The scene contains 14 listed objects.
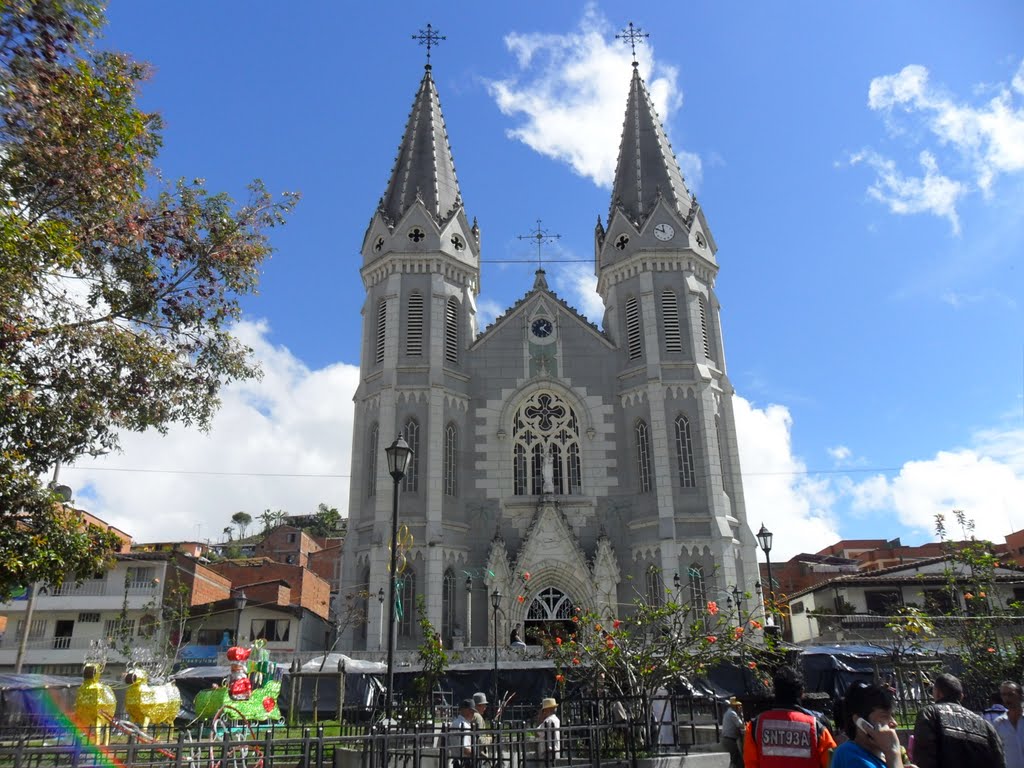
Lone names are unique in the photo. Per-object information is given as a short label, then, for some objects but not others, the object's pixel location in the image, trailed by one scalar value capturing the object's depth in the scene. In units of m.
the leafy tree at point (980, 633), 15.30
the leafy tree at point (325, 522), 87.50
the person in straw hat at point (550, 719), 10.41
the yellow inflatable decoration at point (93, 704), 11.89
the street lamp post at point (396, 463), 13.23
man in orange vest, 5.64
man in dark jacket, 5.75
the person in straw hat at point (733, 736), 11.42
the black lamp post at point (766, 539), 23.47
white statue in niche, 33.00
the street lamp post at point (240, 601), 24.05
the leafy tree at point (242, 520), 94.06
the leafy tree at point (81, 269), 10.34
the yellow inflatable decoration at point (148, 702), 12.66
